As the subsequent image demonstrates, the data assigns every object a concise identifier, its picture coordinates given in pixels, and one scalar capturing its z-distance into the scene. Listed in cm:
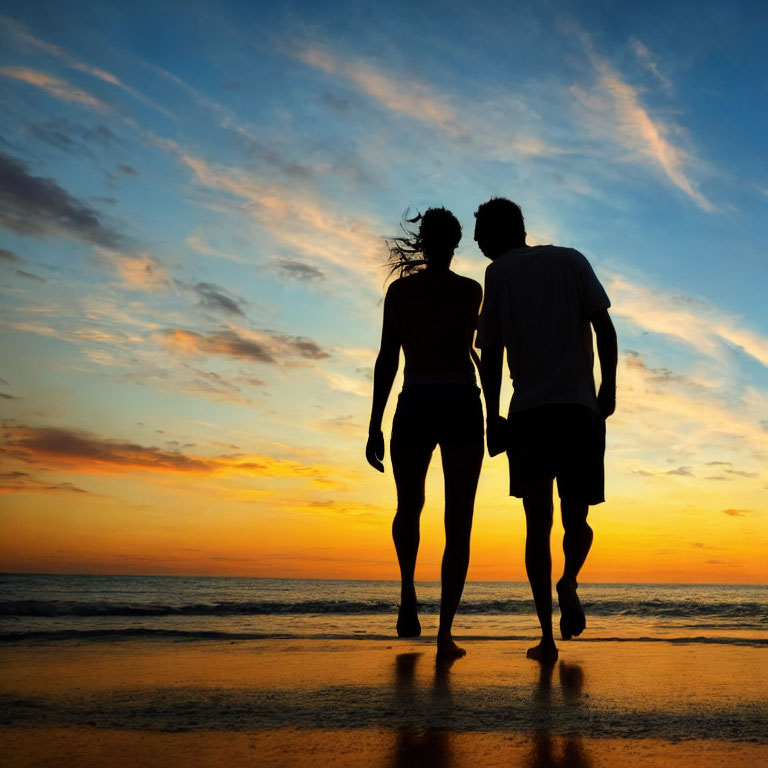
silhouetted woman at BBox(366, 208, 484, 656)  385
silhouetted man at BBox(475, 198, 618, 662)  361
